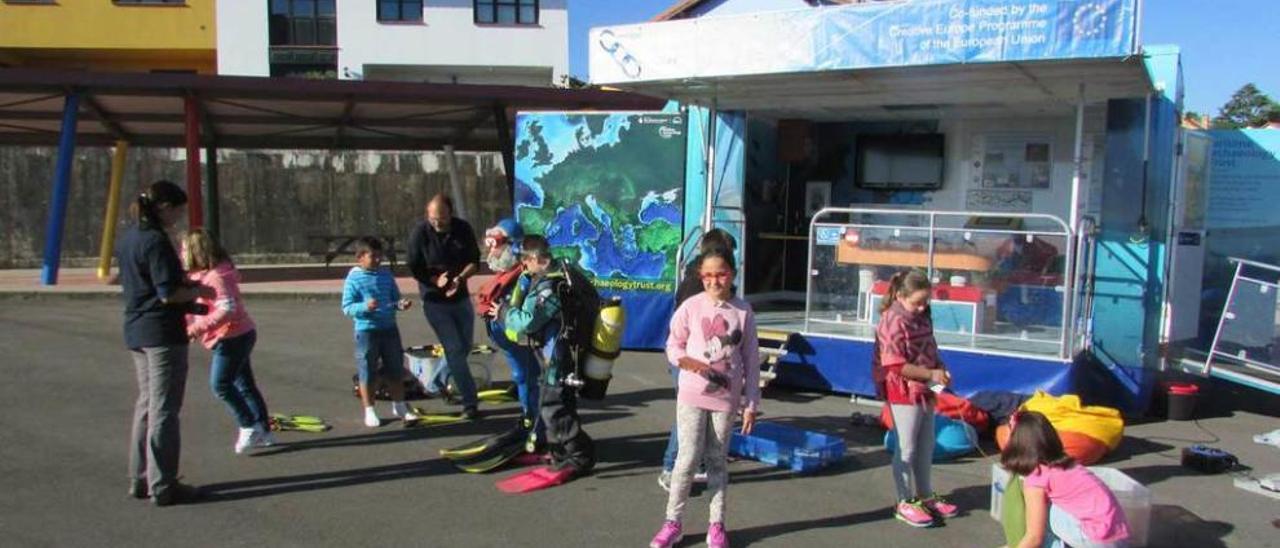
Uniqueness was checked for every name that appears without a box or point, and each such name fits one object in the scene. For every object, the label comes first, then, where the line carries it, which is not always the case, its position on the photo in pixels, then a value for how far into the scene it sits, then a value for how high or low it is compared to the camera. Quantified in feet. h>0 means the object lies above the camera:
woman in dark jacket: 16.29 -2.17
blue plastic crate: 19.51 -5.08
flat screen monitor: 35.19 +1.86
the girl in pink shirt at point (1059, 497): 13.08 -3.95
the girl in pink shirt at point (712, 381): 14.93 -2.75
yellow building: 104.88 +18.66
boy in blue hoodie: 22.12 -2.80
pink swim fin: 18.14 -5.39
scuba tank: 17.83 -2.73
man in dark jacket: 22.79 -1.81
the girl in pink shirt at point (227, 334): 19.86 -2.85
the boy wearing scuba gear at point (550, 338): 18.01 -2.58
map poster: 33.01 +0.24
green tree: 109.50 +13.77
